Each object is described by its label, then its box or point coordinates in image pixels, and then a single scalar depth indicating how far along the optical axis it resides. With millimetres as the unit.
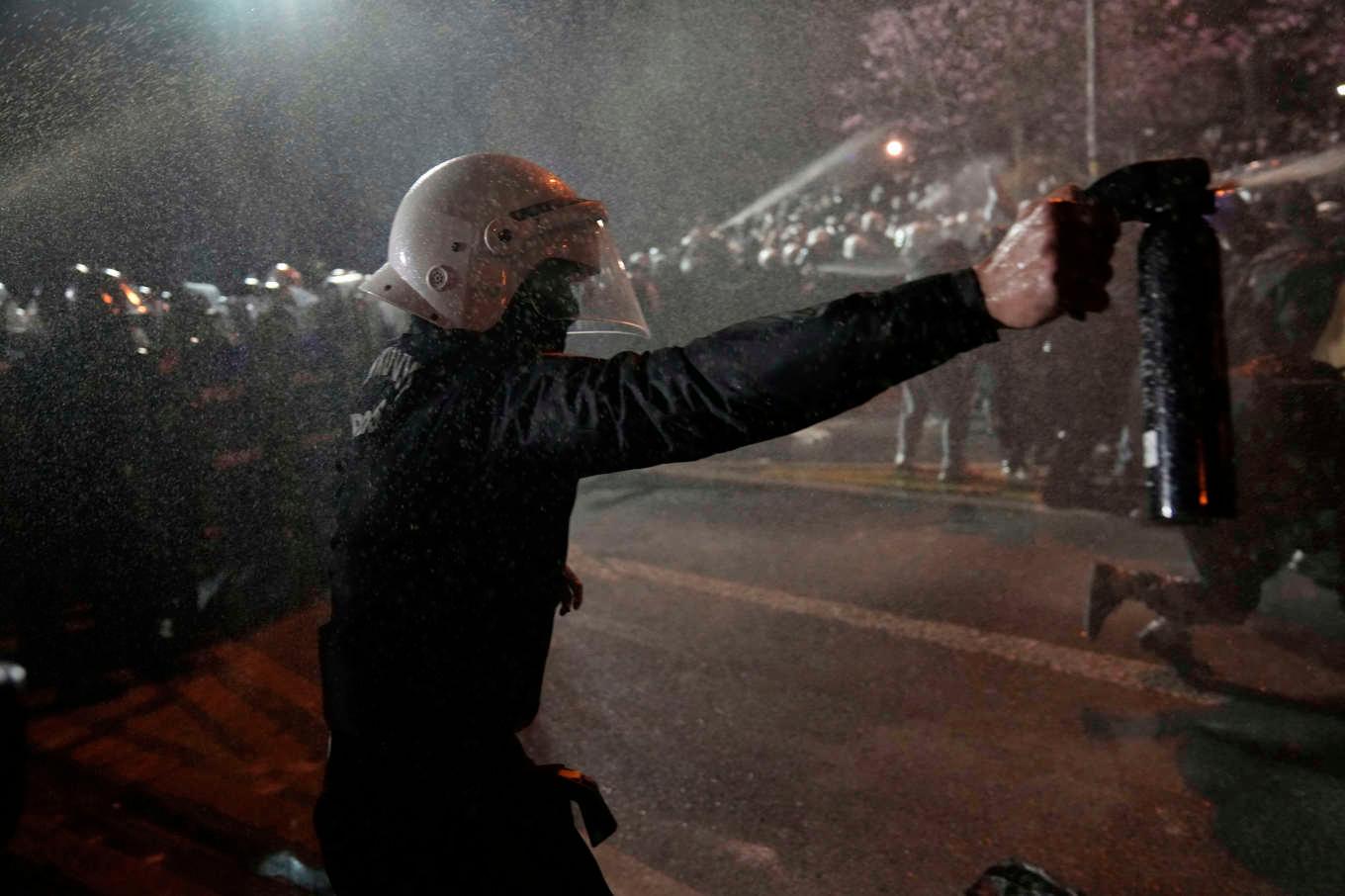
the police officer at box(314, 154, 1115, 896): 1250
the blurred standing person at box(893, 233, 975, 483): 7023
